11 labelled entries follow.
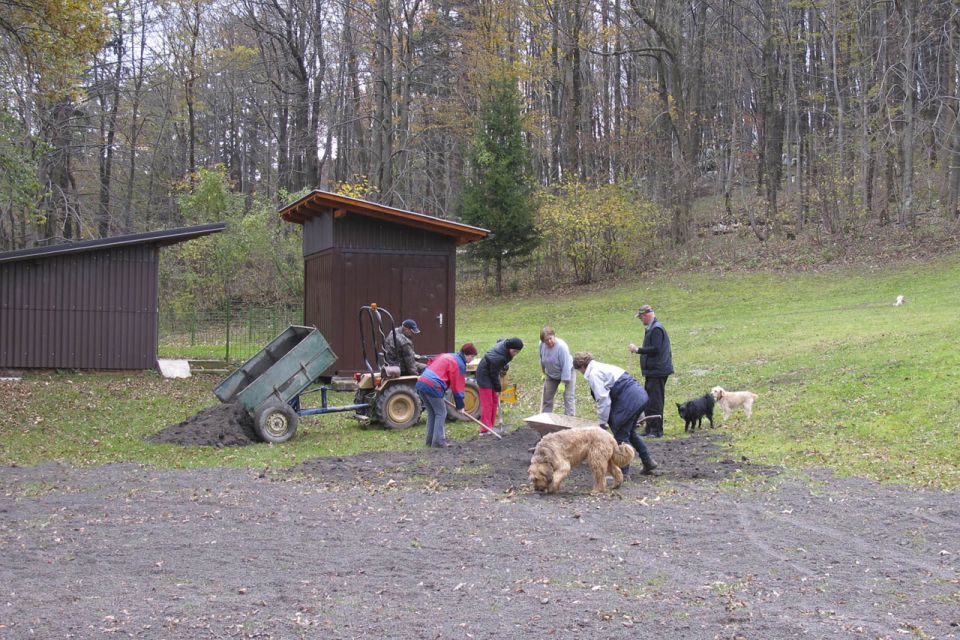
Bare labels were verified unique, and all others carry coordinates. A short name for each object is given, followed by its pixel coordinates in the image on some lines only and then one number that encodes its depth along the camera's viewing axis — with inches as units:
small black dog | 491.8
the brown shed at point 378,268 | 740.6
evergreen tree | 1427.2
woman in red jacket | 454.9
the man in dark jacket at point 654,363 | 476.7
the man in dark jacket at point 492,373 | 467.8
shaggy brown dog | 344.2
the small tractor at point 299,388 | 511.8
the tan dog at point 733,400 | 510.6
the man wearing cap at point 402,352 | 550.6
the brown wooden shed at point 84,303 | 786.2
